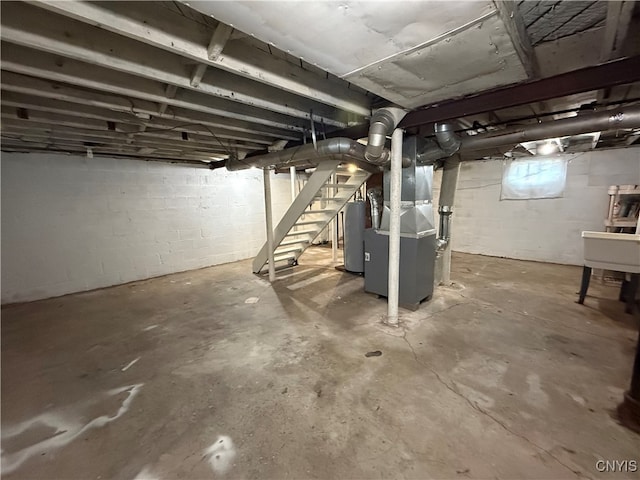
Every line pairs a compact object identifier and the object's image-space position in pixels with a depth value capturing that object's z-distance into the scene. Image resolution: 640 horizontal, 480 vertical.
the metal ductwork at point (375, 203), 3.54
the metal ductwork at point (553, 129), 1.83
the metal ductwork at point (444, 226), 3.33
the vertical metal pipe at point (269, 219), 4.02
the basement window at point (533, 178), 4.70
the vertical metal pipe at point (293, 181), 4.96
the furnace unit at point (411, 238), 2.87
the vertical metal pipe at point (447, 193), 3.39
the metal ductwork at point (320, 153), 2.53
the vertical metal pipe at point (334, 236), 5.01
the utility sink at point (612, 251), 2.53
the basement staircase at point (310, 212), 3.30
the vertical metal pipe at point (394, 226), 2.41
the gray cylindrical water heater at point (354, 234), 4.28
